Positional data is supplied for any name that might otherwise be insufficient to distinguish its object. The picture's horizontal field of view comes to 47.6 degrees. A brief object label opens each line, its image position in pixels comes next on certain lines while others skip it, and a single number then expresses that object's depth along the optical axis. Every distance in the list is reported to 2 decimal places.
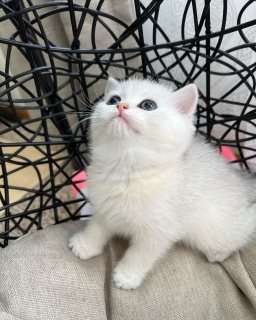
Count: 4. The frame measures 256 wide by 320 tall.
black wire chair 0.19
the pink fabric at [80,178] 0.33
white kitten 0.19
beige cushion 0.20
